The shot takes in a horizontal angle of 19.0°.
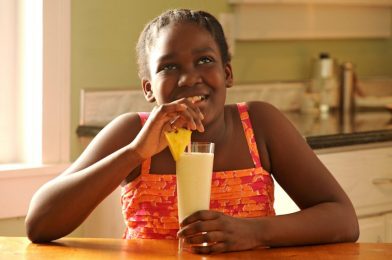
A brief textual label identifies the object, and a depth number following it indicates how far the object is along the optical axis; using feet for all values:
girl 5.54
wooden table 5.18
